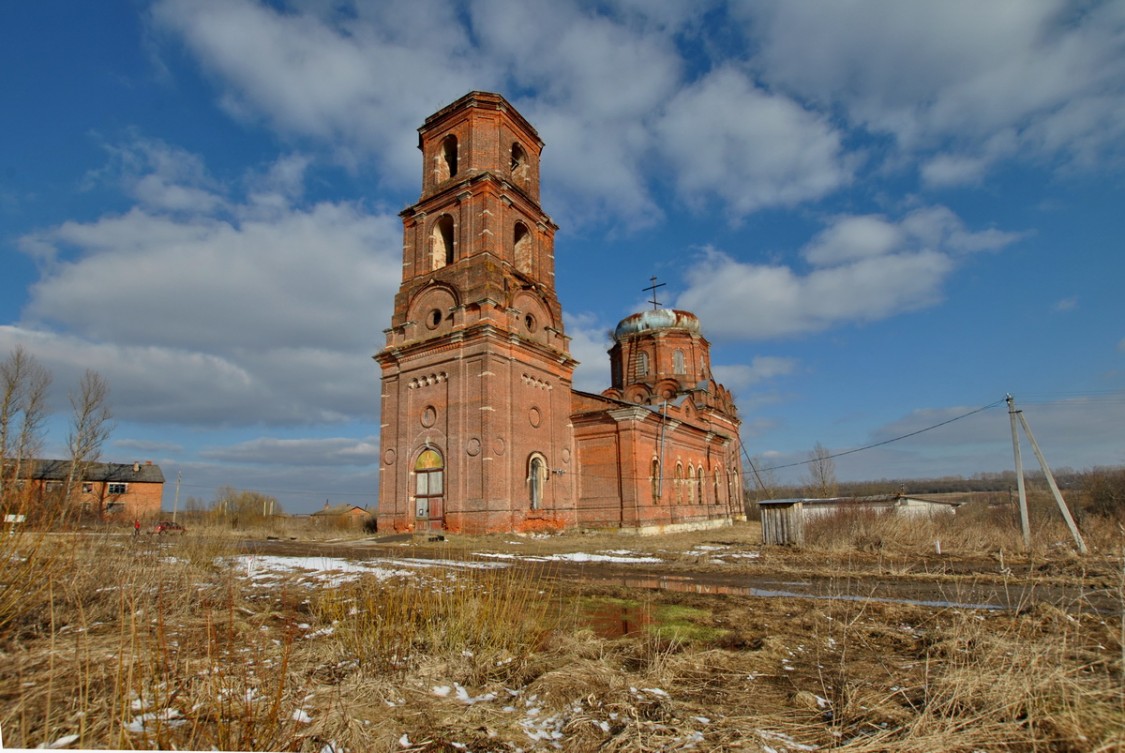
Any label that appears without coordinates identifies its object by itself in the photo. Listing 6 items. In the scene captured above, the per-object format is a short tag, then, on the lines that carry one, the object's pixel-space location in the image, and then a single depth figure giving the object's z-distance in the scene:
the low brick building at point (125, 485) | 47.46
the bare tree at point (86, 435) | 36.16
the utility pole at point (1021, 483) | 15.09
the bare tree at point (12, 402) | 26.62
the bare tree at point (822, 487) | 53.80
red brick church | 24.80
